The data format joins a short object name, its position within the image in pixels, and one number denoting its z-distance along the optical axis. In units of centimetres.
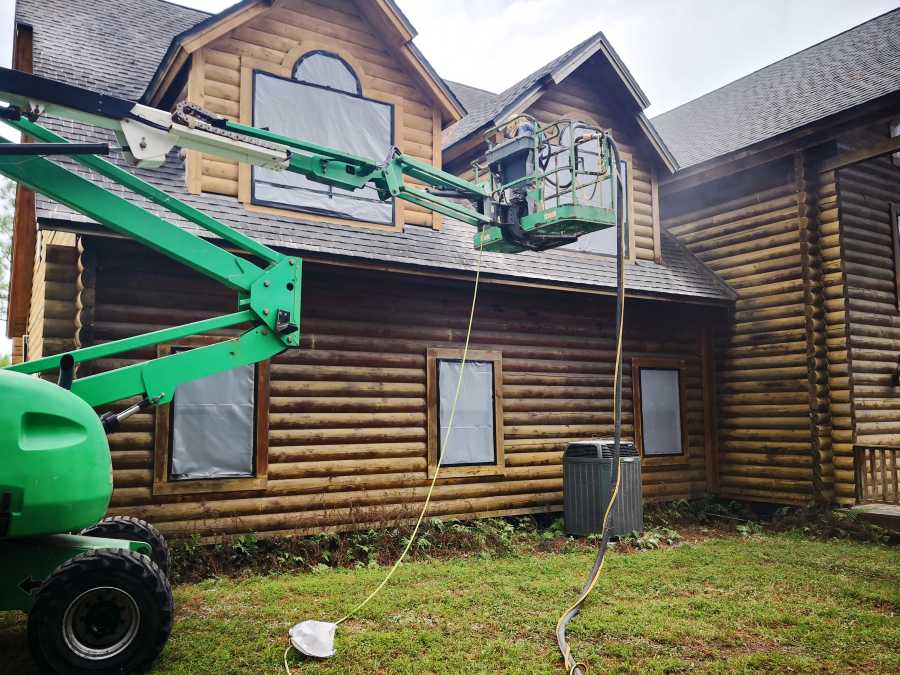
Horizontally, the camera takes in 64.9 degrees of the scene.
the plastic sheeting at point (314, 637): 515
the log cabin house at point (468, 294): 845
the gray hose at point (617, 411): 547
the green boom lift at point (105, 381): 446
